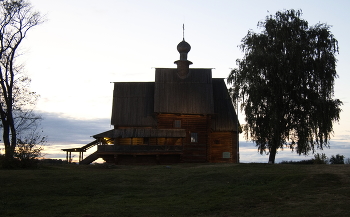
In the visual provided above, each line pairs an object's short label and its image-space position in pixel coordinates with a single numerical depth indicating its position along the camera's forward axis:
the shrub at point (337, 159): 40.39
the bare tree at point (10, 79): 37.41
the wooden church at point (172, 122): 43.59
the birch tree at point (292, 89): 39.31
